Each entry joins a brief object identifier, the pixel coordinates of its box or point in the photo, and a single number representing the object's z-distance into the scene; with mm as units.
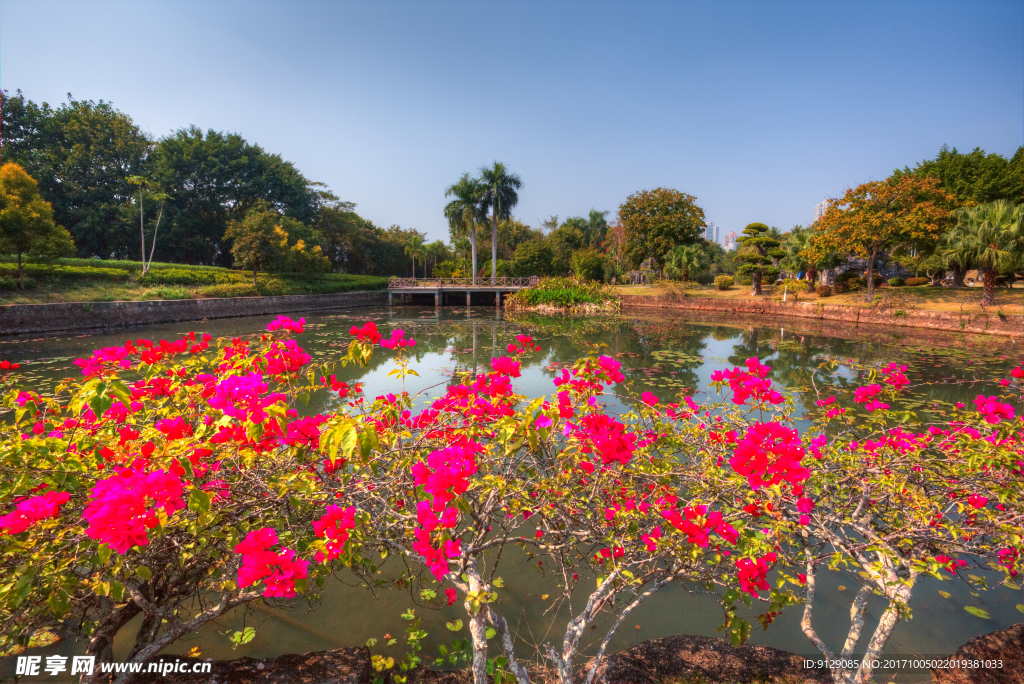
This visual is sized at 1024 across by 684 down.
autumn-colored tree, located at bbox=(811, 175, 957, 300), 16578
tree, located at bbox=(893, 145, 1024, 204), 21703
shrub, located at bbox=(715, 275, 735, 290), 27797
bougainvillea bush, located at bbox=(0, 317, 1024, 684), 1480
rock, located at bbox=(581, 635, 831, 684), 2033
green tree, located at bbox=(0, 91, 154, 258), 24953
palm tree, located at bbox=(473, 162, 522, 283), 33000
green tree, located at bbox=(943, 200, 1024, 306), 14555
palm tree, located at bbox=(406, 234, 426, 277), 39344
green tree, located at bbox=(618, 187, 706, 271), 29188
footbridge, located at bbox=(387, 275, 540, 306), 28078
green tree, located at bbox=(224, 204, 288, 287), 23031
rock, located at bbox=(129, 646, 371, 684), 1899
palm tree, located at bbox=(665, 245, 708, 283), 27089
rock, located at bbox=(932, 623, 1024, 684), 1997
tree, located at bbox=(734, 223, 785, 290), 24047
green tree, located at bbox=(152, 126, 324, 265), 28805
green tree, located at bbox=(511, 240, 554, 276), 33844
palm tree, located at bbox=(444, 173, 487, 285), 32969
